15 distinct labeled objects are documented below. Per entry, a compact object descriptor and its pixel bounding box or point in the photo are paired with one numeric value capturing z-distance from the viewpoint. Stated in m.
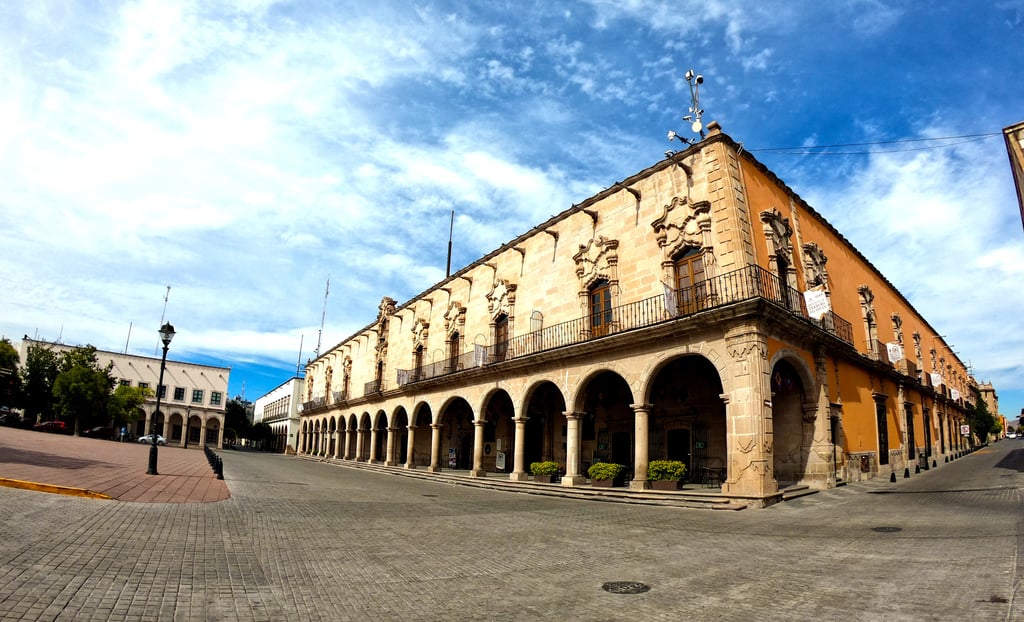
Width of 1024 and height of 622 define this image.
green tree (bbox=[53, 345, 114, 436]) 41.44
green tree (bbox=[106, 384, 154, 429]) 46.44
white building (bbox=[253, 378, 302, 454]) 65.19
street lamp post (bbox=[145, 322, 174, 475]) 15.52
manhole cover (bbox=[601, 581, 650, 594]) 5.44
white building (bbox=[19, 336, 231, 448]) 60.56
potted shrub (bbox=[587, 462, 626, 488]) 16.33
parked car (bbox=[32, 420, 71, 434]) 41.22
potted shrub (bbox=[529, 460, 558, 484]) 19.02
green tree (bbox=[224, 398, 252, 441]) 73.50
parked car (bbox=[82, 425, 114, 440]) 46.19
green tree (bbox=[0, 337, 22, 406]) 44.69
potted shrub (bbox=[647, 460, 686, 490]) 14.55
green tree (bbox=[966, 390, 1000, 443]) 42.91
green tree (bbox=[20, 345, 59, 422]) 45.28
